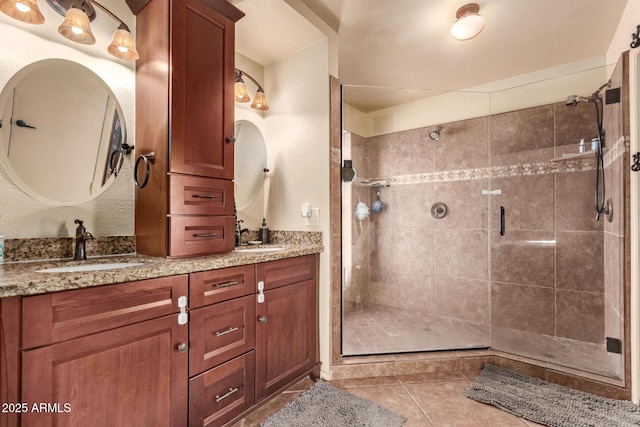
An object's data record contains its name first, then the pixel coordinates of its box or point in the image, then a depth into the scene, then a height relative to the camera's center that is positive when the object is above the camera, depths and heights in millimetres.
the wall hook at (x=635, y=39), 1650 +1050
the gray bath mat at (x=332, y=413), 1538 -1116
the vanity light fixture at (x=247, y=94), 2119 +943
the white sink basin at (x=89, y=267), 1096 -214
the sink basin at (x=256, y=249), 1795 -214
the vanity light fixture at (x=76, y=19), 1174 +871
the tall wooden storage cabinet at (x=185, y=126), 1427 +490
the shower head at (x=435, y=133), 2928 +865
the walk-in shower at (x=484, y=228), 2182 -102
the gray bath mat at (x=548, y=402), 1553 -1106
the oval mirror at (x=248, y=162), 2252 +454
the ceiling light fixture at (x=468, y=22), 1887 +1309
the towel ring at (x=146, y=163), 1476 +288
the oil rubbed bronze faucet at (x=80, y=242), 1353 -114
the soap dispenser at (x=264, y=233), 2289 -129
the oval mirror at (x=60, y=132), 1280 +426
